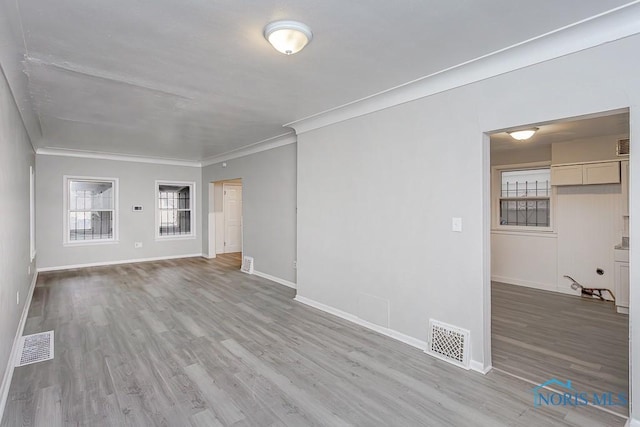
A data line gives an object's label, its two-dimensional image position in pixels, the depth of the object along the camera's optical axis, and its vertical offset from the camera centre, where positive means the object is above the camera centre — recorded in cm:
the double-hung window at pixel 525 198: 573 +28
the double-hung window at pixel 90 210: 695 +9
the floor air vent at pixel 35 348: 290 -130
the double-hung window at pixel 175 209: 811 +13
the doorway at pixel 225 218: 834 -11
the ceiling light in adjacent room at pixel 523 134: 412 +103
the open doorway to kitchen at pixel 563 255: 288 -70
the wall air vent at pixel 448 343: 278 -117
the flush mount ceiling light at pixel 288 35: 207 +119
